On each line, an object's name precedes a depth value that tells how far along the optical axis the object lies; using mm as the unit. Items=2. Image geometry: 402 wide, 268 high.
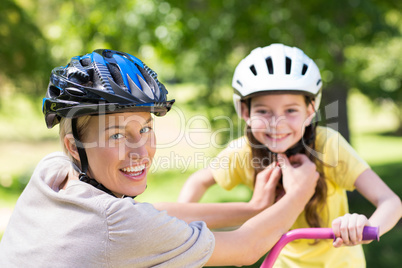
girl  3023
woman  1815
